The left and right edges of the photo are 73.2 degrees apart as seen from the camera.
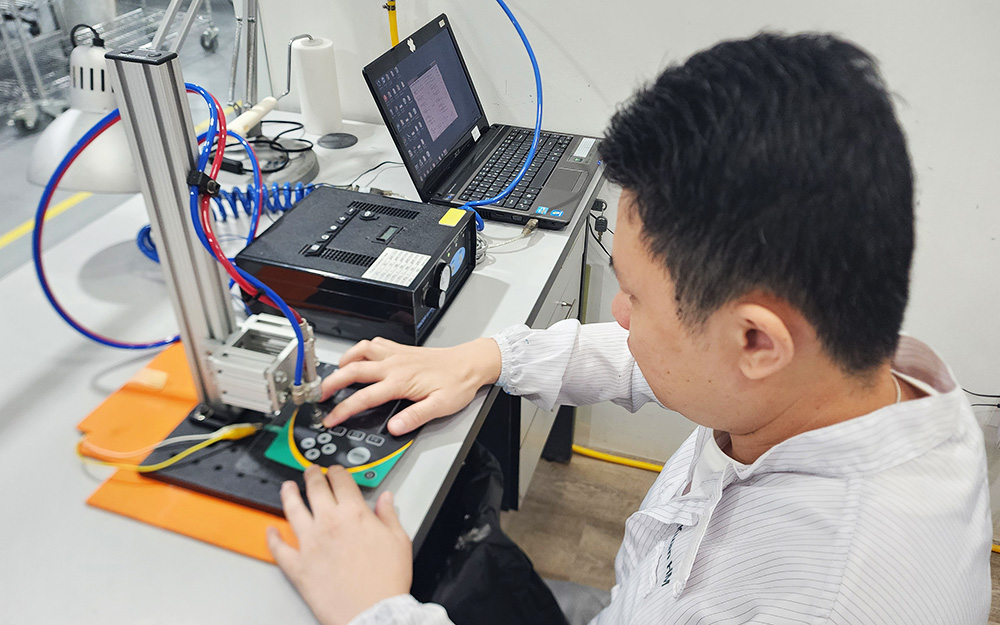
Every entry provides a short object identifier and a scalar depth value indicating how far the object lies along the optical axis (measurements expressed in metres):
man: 0.50
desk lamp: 0.91
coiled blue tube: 1.26
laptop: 1.24
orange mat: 0.71
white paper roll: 1.50
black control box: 0.94
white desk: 0.65
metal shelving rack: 1.12
